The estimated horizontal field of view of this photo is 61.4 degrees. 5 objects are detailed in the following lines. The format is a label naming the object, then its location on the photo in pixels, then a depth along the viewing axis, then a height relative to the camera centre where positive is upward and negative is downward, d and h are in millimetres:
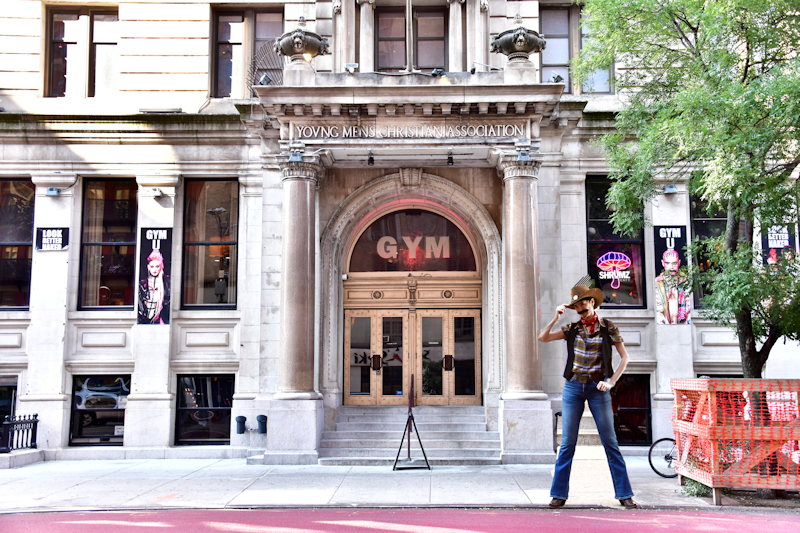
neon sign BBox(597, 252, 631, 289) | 15156 +1526
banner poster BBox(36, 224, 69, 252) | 15188 +2066
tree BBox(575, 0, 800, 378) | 8781 +2873
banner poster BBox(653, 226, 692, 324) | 14566 +1334
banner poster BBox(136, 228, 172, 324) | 14898 +1247
